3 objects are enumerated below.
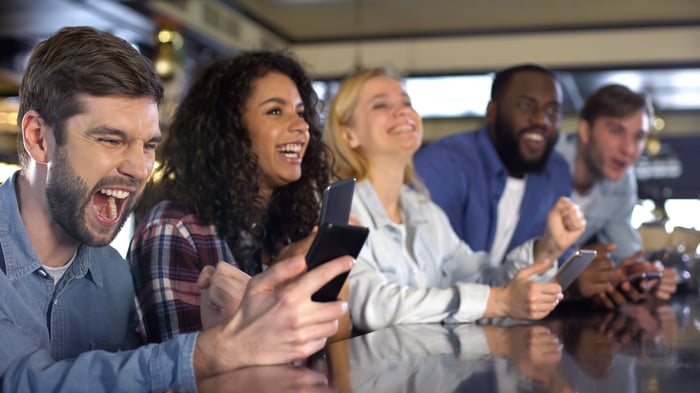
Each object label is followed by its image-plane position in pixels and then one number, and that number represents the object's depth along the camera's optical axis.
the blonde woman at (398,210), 2.14
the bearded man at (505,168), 2.83
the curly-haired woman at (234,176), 1.56
